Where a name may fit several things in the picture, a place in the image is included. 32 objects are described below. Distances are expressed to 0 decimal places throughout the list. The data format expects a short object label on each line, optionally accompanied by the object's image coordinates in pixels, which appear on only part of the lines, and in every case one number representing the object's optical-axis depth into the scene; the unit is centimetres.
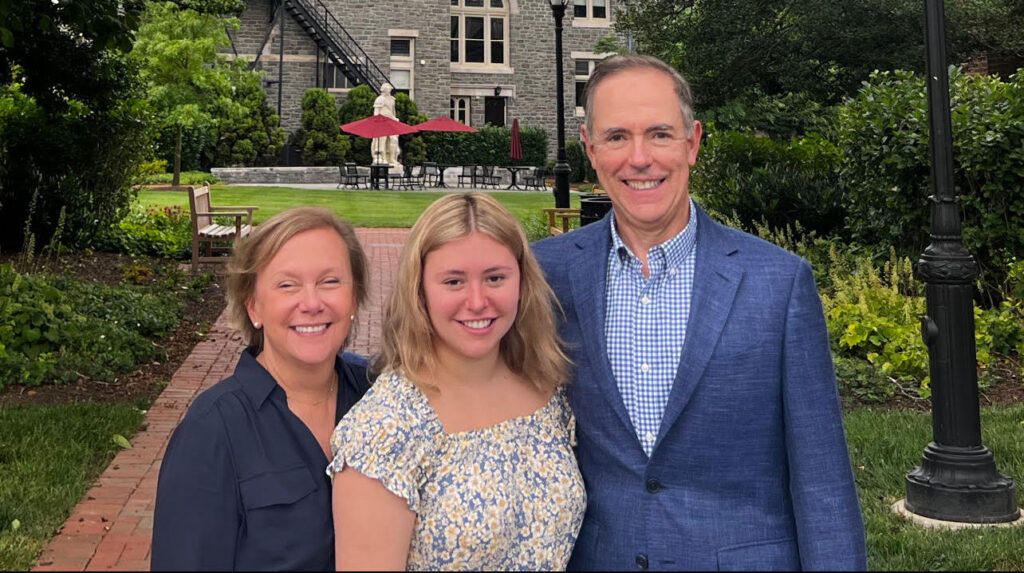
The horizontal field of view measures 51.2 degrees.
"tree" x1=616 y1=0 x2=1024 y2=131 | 2033
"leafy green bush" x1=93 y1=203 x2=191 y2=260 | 1423
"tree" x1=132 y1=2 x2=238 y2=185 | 2823
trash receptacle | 998
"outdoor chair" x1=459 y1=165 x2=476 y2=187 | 3266
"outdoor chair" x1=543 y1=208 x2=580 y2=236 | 1376
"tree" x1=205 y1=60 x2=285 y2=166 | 3391
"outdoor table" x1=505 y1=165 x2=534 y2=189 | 3225
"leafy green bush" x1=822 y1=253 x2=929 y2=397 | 762
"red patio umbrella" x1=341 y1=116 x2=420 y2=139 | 3044
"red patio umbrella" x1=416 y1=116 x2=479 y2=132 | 3212
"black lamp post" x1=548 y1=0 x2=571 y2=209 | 1582
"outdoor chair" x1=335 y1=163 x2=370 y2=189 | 3036
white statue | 3238
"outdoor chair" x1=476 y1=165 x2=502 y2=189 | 3315
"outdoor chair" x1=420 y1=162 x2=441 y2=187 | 3231
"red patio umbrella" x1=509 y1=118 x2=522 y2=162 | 3412
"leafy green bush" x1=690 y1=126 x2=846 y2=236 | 1156
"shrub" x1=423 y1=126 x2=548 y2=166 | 3900
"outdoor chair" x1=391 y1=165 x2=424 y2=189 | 3169
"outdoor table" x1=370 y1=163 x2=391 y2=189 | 3053
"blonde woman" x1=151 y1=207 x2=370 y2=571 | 221
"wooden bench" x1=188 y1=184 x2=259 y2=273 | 1388
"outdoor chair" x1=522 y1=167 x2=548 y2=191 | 3269
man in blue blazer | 230
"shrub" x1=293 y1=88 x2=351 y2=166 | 3562
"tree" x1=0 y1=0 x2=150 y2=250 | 1269
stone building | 3812
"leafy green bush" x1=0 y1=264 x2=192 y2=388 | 767
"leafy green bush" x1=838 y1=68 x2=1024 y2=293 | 858
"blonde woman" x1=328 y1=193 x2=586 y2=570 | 205
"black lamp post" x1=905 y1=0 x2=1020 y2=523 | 501
